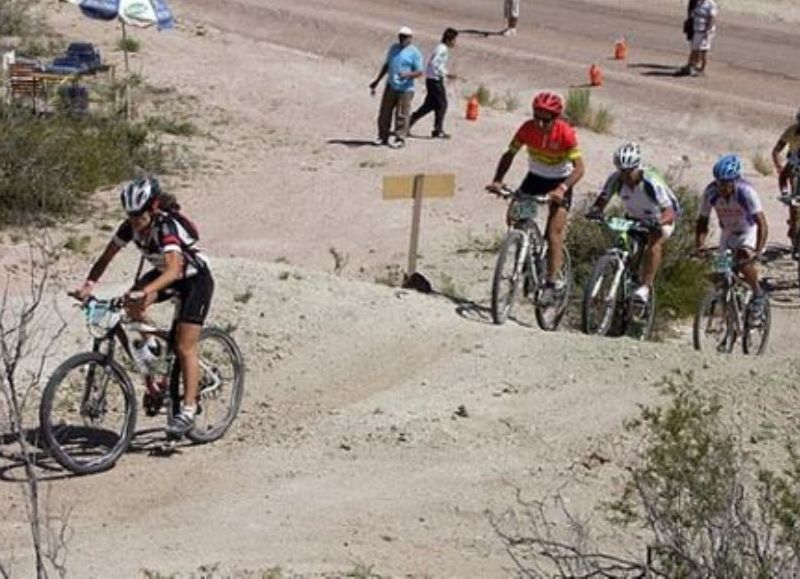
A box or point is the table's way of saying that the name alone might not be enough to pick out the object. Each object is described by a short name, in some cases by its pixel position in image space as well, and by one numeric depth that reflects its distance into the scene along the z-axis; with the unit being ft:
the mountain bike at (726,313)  43.70
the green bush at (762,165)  74.54
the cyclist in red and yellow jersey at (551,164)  43.21
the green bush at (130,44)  86.79
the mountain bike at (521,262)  42.96
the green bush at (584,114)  80.89
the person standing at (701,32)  96.17
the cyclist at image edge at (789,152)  55.21
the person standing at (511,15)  109.70
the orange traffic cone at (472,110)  77.91
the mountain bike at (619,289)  42.60
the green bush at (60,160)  53.83
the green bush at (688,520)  21.21
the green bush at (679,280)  50.96
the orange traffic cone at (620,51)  104.06
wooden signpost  47.57
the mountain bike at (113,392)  31.45
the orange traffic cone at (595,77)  95.76
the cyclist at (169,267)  31.48
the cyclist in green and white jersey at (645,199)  41.75
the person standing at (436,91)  72.33
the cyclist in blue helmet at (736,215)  42.75
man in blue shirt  70.69
